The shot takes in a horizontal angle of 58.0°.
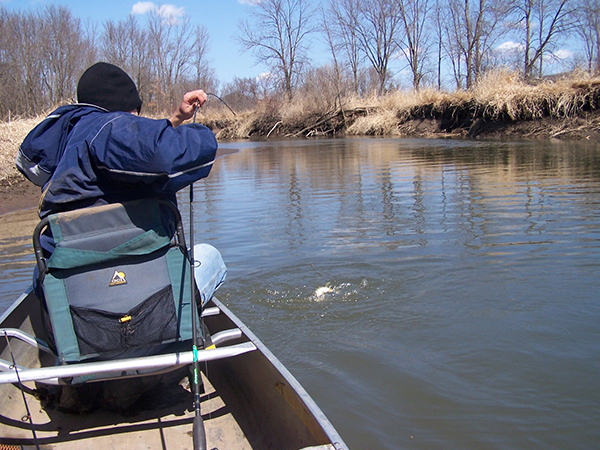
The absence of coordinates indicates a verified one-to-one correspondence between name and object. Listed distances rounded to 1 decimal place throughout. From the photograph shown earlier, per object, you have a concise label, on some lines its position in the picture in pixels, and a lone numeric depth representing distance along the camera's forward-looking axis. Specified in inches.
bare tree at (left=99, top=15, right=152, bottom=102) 1732.3
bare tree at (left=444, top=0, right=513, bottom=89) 1344.7
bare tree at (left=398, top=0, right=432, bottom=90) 1598.8
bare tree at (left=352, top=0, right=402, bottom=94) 1604.3
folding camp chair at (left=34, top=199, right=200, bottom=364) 94.1
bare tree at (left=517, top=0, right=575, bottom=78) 1288.1
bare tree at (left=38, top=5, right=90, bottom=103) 1494.8
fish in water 207.8
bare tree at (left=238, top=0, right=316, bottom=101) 1748.3
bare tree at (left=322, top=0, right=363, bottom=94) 1595.7
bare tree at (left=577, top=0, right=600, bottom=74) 1269.7
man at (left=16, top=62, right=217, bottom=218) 90.7
